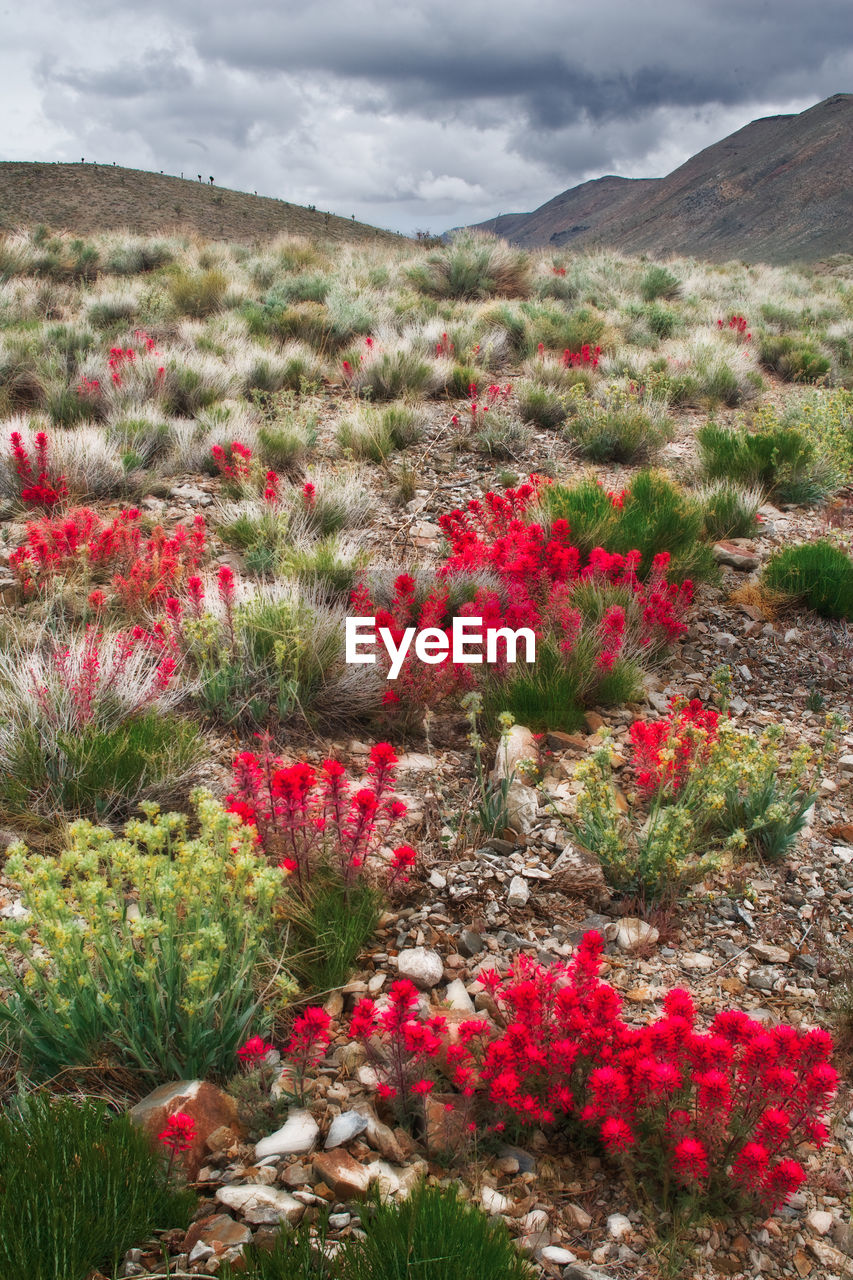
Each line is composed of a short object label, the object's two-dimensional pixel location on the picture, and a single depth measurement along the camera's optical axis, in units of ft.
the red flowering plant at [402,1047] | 5.91
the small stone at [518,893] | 9.20
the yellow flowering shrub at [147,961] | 6.23
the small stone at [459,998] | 7.72
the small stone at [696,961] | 8.52
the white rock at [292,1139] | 6.16
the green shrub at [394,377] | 27.86
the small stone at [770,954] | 8.59
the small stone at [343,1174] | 5.76
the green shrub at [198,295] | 39.78
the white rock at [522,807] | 10.45
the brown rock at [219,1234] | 5.30
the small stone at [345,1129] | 6.22
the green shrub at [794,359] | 35.01
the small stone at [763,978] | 8.25
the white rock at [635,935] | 8.66
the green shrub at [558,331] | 34.22
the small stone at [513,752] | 10.85
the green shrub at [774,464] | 21.66
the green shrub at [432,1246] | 4.76
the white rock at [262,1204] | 5.53
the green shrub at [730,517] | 19.10
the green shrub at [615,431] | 23.61
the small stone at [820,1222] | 5.94
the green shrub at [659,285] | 51.68
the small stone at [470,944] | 8.52
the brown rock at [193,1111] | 5.96
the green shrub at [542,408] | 26.08
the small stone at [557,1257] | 5.57
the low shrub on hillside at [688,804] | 9.09
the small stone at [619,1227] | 5.80
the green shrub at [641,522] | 16.40
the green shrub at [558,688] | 12.25
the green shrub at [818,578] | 15.65
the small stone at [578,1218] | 5.89
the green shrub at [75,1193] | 4.75
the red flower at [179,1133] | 5.42
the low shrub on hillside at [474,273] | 48.42
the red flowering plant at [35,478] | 18.19
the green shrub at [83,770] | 9.93
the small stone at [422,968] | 8.02
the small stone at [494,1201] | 5.90
